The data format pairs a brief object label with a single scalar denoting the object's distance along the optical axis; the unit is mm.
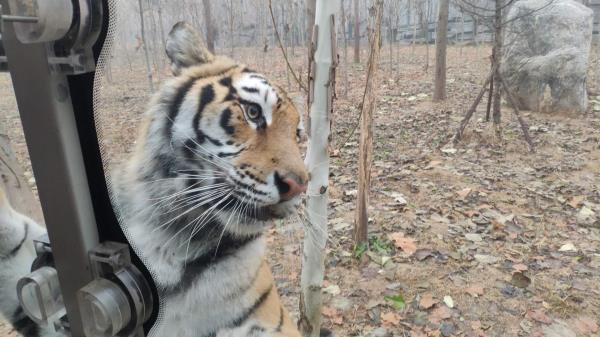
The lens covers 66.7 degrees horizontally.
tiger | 708
